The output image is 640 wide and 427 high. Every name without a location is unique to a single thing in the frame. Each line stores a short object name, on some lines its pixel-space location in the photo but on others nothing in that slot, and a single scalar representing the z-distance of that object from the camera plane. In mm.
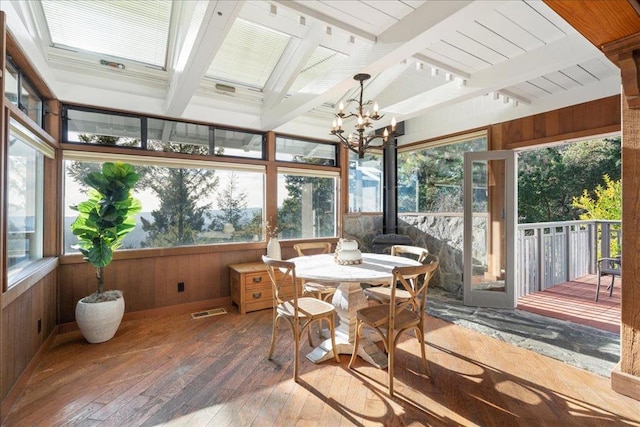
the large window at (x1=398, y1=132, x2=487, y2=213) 4676
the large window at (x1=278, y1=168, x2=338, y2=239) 4703
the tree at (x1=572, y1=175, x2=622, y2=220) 6141
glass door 3998
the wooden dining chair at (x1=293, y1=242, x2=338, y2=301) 3116
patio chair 4027
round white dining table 2385
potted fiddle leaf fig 2900
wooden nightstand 3775
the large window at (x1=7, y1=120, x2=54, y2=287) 2311
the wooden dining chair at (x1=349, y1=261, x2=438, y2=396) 2143
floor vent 3695
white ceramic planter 2871
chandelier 2561
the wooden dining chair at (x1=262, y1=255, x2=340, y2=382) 2354
